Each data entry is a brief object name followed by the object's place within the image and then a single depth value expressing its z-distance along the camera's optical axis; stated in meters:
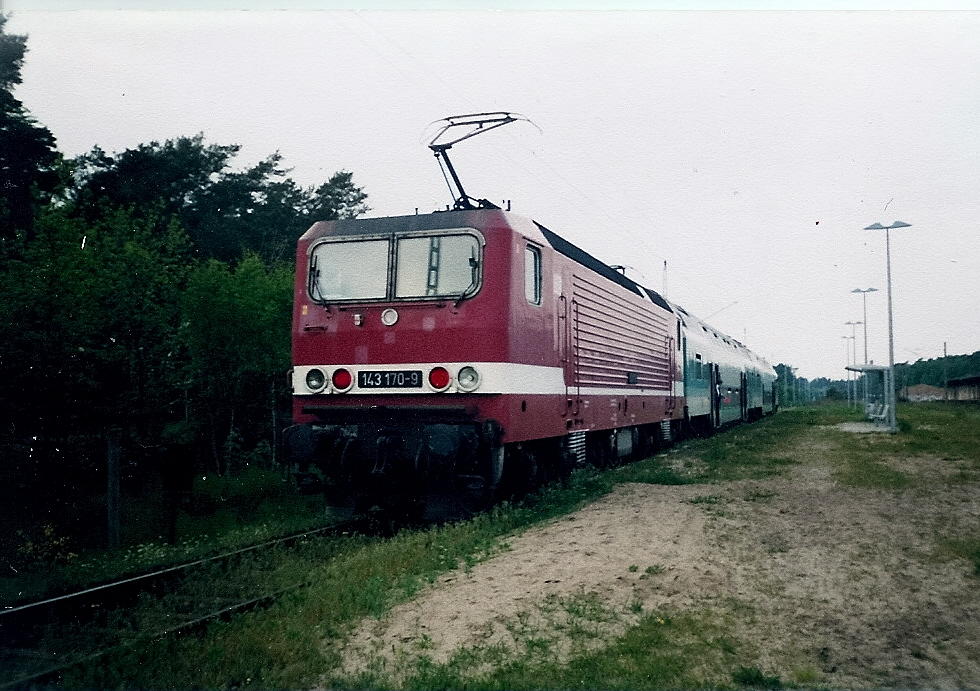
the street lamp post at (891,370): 23.09
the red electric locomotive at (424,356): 8.88
